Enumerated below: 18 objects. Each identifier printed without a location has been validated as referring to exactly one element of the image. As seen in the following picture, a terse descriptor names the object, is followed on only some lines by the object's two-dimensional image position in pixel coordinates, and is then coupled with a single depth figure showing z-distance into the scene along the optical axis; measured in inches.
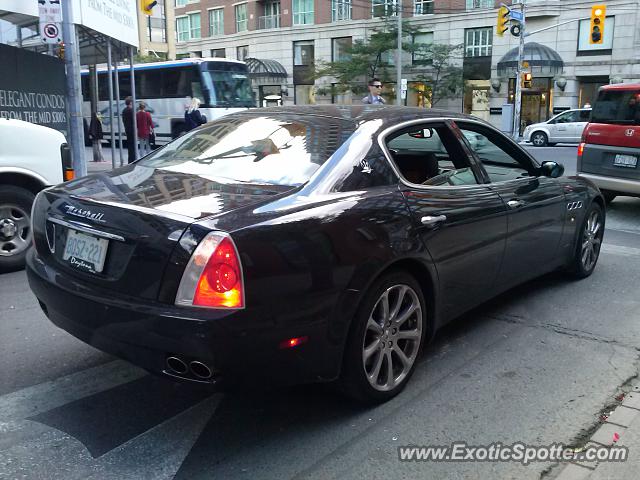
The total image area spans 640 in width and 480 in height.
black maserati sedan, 108.2
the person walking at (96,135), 697.6
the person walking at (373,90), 438.9
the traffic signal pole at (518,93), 1263.2
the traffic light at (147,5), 607.2
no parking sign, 362.9
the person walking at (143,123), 721.6
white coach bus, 944.9
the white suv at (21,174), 235.0
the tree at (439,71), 1617.9
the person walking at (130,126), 662.5
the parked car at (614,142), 370.0
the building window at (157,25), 2185.0
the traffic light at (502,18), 1107.9
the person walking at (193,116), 656.4
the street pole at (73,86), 381.4
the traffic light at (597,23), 968.9
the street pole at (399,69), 1348.2
